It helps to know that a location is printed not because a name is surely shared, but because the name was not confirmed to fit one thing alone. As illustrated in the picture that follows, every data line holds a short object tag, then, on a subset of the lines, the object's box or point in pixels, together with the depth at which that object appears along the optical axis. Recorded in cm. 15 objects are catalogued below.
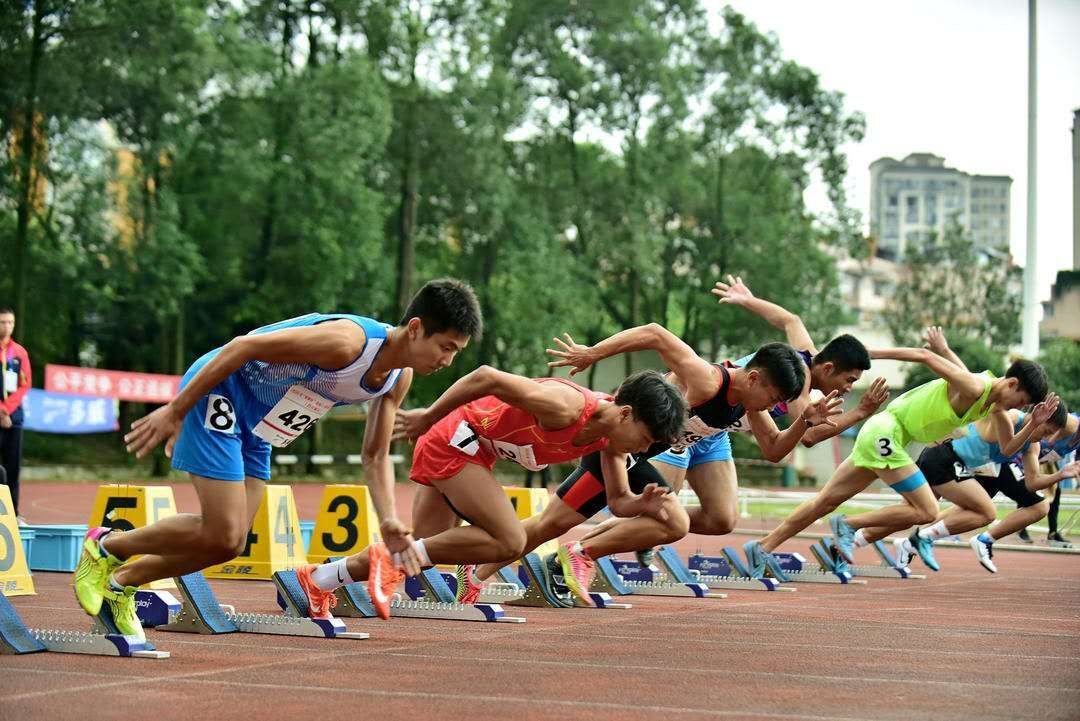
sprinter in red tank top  715
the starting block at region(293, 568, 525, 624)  823
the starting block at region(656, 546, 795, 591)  1093
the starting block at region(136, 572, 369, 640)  714
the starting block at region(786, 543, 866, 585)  1224
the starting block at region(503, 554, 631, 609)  926
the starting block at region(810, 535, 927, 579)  1235
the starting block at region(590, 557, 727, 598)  1030
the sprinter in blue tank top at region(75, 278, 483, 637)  630
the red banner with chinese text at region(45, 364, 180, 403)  2605
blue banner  2590
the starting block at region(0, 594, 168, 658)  623
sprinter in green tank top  1147
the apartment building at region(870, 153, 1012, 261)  17438
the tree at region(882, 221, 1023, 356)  7650
